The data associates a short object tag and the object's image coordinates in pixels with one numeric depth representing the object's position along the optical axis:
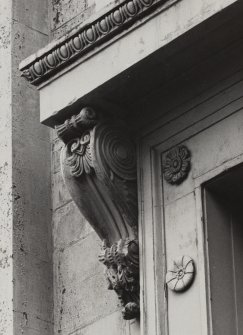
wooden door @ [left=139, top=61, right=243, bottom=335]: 10.80
